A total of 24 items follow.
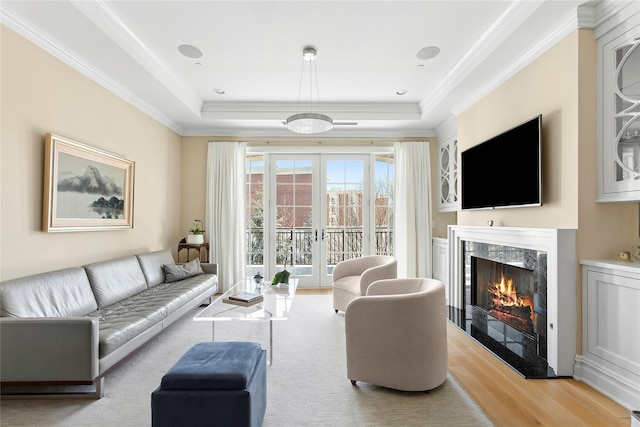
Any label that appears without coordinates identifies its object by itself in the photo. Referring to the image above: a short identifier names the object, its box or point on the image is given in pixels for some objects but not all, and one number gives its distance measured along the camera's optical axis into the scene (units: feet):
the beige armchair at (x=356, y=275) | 12.75
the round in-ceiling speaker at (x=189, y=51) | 11.25
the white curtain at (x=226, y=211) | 18.52
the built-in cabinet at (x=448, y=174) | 17.09
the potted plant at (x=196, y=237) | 17.71
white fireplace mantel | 8.52
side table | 17.69
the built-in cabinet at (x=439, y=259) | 17.54
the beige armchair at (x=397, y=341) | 7.73
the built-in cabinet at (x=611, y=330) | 7.24
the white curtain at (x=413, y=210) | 18.74
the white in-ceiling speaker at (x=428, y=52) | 11.37
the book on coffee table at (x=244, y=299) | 10.19
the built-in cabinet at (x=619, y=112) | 7.63
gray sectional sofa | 7.25
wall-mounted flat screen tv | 9.87
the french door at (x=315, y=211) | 19.63
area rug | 6.85
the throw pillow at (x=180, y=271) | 14.61
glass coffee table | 9.24
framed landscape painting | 9.71
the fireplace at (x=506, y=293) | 10.16
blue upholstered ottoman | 5.69
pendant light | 11.19
